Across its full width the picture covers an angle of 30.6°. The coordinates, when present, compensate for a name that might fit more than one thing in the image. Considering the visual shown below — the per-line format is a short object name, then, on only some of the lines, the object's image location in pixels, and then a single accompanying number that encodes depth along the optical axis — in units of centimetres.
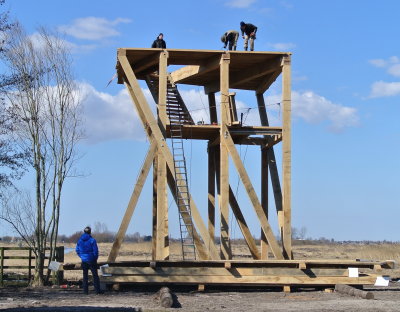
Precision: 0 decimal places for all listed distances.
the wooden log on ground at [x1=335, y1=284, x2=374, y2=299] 1981
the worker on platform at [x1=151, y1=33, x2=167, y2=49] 2506
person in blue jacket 2134
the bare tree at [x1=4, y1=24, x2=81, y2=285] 2725
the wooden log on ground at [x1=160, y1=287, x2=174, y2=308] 1759
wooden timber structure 2256
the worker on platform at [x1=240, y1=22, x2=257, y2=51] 2534
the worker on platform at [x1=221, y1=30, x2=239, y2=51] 2561
